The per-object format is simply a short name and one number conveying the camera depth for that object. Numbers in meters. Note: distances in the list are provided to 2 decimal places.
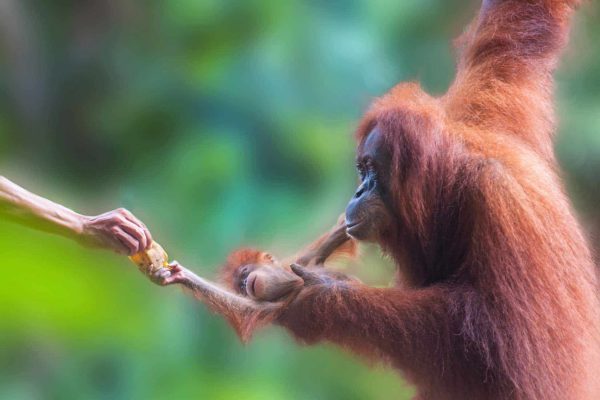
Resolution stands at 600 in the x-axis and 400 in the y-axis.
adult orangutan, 11.48
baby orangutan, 11.59
